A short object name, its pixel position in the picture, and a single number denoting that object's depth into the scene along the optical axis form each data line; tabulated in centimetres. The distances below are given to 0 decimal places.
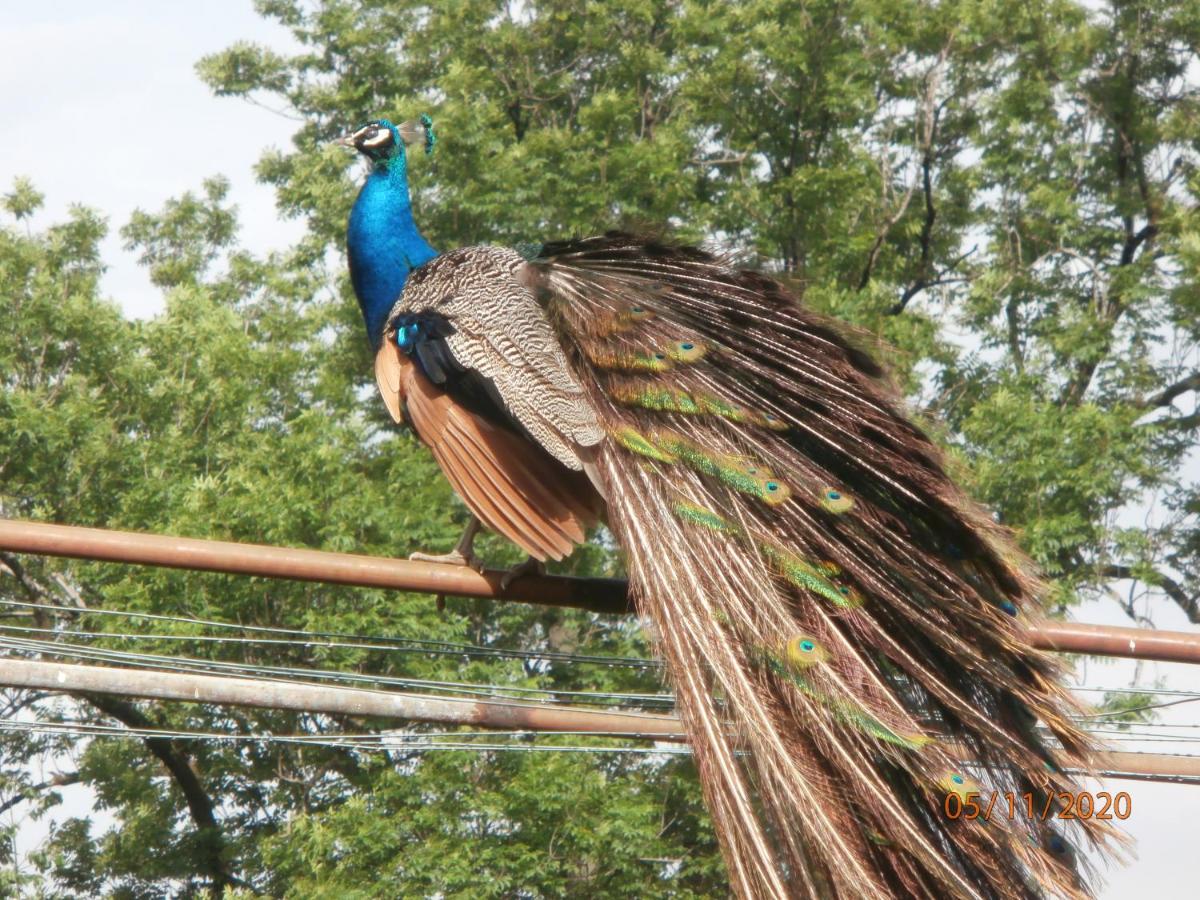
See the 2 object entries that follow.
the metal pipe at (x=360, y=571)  635
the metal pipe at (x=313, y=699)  682
